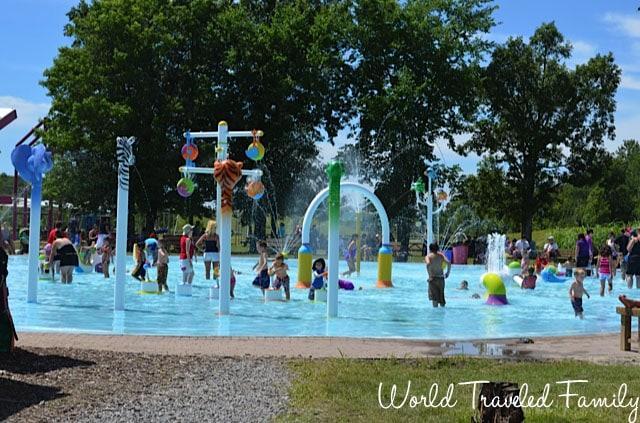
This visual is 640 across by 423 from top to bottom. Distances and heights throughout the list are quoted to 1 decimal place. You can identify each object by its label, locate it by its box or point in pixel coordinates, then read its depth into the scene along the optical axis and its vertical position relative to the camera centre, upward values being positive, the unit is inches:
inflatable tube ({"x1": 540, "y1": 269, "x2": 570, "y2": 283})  1006.4 -35.8
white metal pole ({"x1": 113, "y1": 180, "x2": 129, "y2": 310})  575.8 -0.9
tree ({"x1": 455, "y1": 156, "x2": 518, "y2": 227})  1957.4 +136.4
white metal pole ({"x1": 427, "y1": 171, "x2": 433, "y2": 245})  1045.8 +30.0
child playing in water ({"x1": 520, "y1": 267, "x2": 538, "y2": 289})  877.8 -36.8
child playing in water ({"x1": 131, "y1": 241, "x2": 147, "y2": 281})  802.8 -22.0
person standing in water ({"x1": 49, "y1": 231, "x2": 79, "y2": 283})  805.2 -17.8
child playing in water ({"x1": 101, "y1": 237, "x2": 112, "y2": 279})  935.7 -19.6
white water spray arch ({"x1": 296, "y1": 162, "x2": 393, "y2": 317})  571.8 -1.1
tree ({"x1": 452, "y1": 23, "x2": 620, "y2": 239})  1879.9 +320.6
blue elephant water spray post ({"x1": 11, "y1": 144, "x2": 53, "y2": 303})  631.8 +48.6
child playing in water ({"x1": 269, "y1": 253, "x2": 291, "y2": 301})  705.6 -28.0
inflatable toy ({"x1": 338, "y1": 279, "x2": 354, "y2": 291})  830.5 -41.7
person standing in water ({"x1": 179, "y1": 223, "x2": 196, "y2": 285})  770.8 -16.5
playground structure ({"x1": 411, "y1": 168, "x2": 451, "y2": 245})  1053.8 +76.0
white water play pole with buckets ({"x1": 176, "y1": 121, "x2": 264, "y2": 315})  570.9 +20.4
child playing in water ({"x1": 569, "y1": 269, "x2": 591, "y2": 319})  583.9 -31.7
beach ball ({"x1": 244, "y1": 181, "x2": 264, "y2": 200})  829.2 +53.3
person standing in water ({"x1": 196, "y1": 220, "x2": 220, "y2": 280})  826.8 -2.1
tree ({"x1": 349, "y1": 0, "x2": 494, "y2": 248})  1758.1 +353.8
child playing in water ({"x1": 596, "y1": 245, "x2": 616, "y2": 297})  830.3 -17.3
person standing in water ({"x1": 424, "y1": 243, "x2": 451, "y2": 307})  643.5 -23.4
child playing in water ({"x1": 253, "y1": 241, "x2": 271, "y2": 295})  721.0 -26.3
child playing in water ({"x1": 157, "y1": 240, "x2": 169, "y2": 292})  735.1 -22.8
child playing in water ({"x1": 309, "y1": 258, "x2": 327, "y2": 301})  708.0 -29.3
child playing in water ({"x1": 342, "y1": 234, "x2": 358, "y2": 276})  994.5 -14.2
